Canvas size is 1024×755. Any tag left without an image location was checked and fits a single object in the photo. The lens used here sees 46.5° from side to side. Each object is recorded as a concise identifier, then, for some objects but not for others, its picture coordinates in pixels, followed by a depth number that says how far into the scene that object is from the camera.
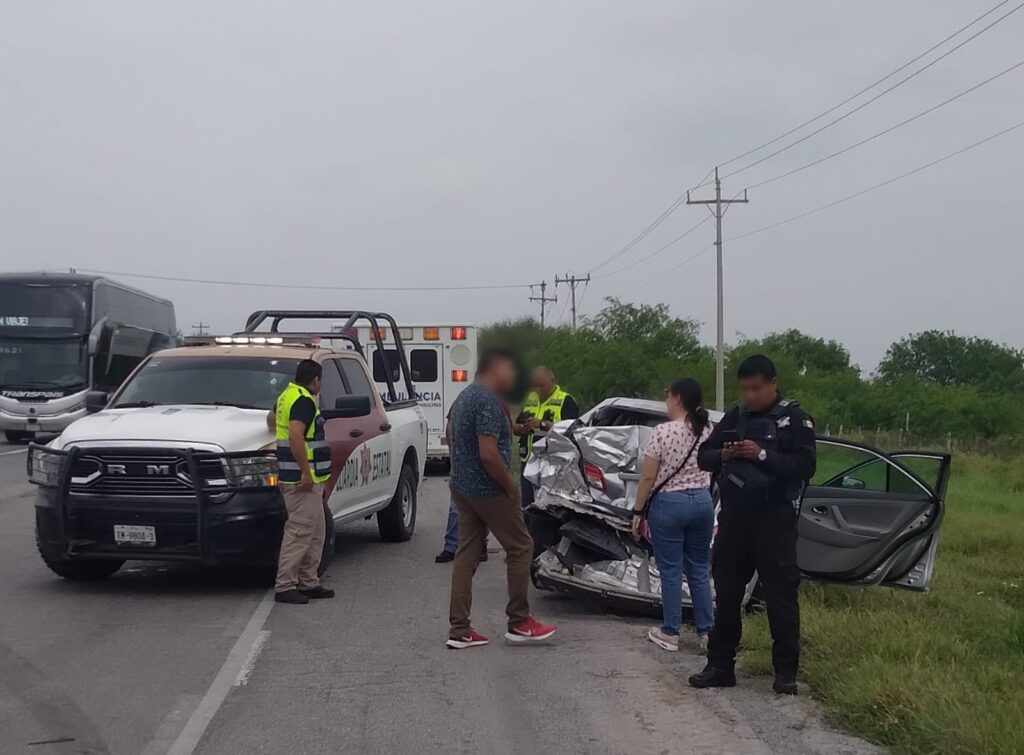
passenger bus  27.58
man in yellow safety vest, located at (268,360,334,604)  8.78
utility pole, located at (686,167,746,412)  40.24
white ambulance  20.77
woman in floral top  7.59
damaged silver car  7.89
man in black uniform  6.29
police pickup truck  8.81
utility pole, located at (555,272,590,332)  71.35
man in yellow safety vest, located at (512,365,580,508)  10.52
